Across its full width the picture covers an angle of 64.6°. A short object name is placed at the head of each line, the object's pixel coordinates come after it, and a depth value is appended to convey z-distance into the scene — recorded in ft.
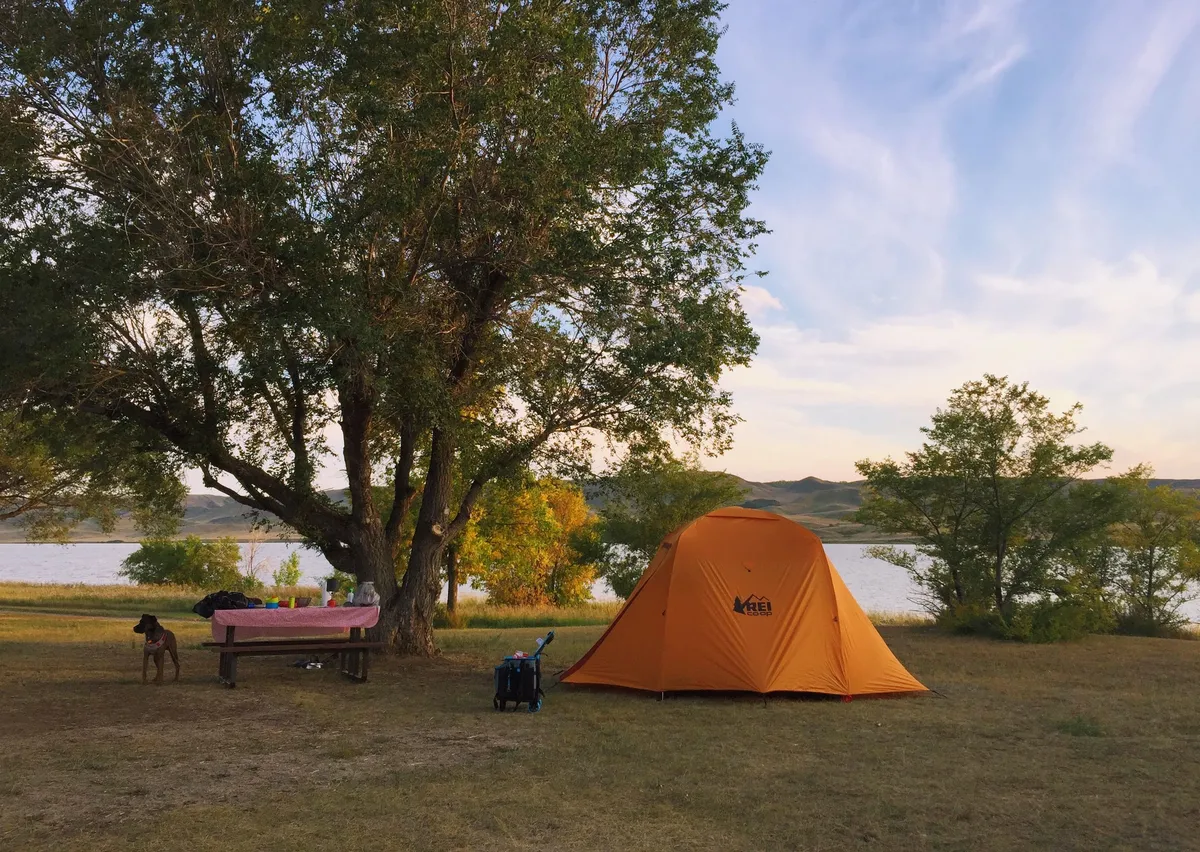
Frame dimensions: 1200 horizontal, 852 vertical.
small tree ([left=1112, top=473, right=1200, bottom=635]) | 65.00
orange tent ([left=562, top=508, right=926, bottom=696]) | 37.88
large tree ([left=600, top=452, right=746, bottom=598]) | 100.36
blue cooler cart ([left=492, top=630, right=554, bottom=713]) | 34.76
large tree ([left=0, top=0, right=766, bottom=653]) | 37.68
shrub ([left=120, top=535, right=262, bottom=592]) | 137.59
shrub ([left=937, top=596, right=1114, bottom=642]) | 56.90
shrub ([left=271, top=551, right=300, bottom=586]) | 137.18
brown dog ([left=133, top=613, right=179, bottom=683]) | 39.99
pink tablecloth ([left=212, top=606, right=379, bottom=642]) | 39.68
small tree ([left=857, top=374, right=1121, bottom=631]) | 59.31
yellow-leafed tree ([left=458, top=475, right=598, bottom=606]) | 96.02
